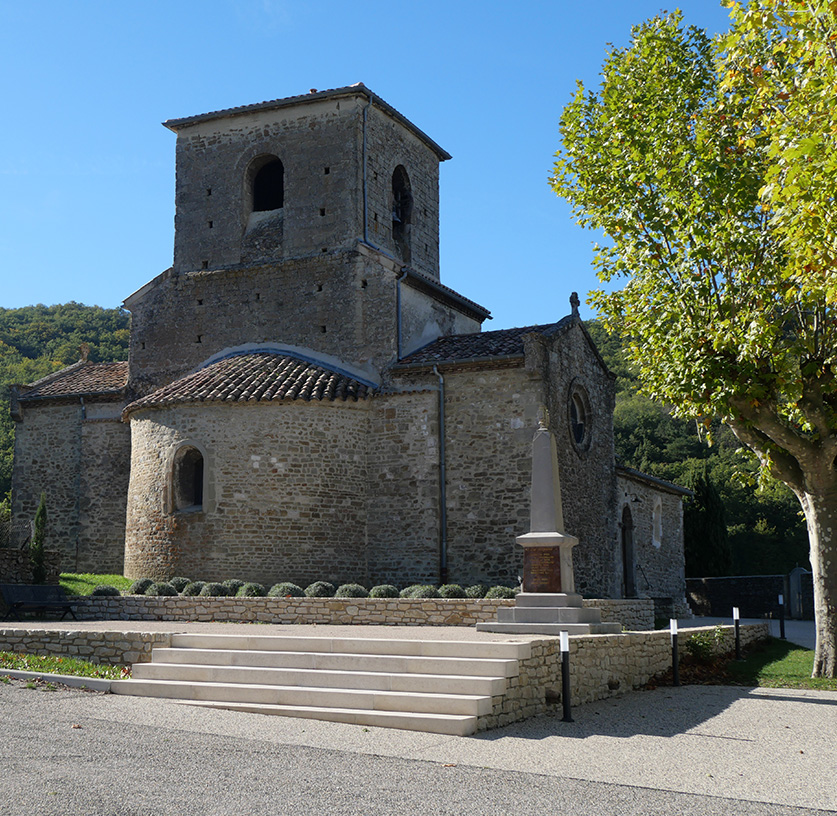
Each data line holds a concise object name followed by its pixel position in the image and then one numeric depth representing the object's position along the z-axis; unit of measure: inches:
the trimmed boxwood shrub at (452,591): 673.0
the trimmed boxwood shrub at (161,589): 707.5
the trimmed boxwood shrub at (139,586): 727.7
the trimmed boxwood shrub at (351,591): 684.1
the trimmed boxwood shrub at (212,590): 695.1
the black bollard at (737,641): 645.3
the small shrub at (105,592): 691.4
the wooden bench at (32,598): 619.5
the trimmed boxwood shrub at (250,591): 695.1
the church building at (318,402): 789.9
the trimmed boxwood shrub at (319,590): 695.7
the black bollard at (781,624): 821.7
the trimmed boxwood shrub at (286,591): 692.7
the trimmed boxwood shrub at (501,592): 672.4
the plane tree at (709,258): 527.8
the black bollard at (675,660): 521.7
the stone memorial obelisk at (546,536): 520.4
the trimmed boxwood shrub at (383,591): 673.6
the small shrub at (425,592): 674.2
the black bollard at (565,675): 386.3
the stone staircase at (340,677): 369.4
